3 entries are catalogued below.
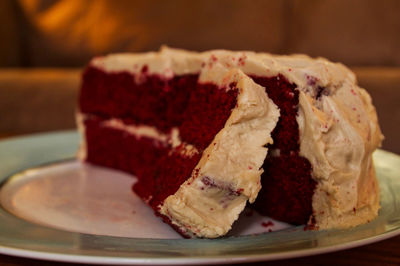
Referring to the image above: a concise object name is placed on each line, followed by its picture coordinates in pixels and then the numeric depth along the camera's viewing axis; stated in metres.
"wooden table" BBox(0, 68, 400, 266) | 0.35
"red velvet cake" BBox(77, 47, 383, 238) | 0.37
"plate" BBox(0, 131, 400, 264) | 0.33
